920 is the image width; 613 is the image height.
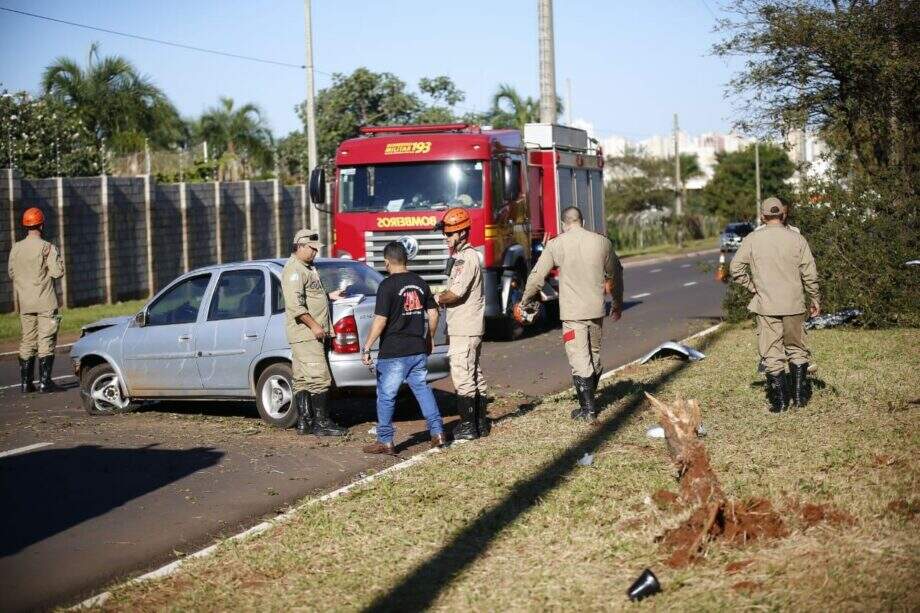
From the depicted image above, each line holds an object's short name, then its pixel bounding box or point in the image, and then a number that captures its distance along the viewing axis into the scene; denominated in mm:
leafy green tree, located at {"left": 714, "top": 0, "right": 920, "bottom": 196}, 18141
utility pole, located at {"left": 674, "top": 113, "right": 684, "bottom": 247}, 59156
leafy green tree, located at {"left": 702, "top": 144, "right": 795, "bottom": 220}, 75188
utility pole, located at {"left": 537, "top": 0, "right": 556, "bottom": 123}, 25516
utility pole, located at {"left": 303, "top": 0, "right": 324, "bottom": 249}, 29688
